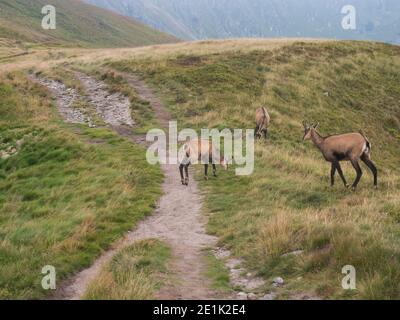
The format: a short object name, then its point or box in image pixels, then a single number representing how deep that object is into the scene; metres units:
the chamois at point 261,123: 26.94
